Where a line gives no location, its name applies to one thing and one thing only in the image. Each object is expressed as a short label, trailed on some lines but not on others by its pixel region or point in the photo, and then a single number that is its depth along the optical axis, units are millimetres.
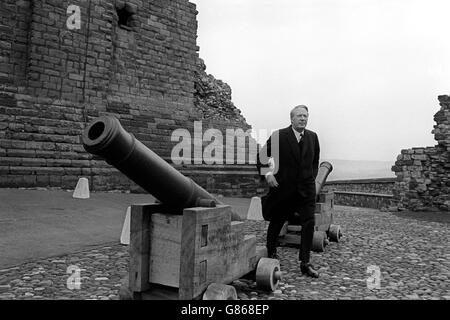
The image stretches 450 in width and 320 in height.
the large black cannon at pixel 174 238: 2620
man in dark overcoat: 4219
